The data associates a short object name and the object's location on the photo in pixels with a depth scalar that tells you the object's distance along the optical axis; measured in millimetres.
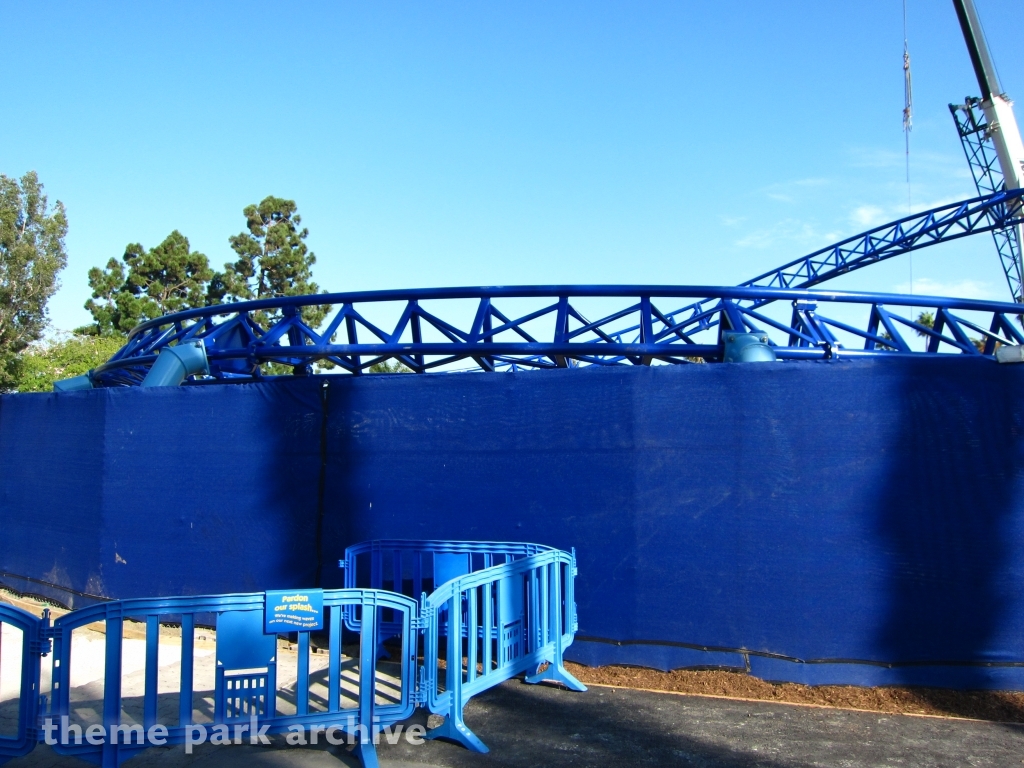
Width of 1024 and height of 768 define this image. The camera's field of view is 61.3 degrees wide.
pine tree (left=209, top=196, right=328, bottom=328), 45812
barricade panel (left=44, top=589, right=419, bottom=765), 4340
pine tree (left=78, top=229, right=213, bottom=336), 44969
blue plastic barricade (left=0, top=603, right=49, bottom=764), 4348
